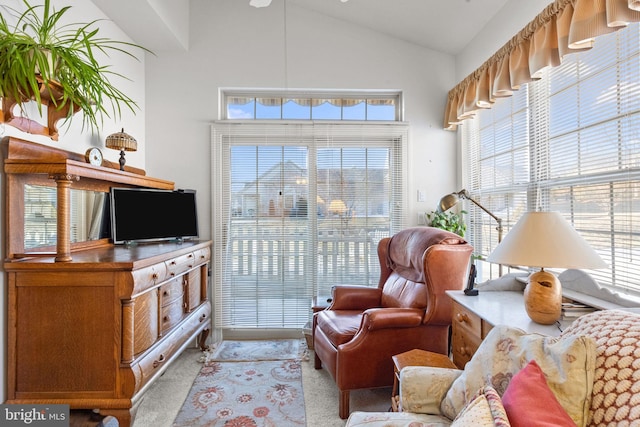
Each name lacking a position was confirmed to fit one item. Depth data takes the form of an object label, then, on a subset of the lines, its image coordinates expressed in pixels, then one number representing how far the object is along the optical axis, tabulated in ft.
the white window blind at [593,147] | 5.24
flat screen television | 7.97
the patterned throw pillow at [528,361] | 3.16
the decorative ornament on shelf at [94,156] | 7.55
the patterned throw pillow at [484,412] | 2.94
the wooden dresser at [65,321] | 5.80
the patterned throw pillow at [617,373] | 2.88
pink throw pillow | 2.90
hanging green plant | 4.08
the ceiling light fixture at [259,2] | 6.47
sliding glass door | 10.79
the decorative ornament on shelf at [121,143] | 8.35
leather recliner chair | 6.86
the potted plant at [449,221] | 10.18
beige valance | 5.00
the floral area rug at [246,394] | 6.73
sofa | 2.96
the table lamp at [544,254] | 4.50
